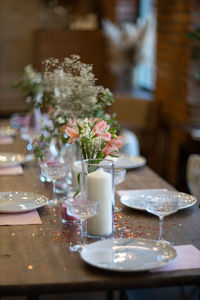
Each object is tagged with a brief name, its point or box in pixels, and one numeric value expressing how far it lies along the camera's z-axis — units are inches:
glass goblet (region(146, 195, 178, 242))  74.1
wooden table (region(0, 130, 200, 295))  64.4
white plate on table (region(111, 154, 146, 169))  115.1
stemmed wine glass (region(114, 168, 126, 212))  86.1
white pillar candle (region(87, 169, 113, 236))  76.5
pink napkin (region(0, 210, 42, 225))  82.9
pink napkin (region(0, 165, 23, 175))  112.4
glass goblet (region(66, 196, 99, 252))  71.4
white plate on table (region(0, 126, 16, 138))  153.3
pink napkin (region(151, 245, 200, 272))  67.8
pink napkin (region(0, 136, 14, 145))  146.0
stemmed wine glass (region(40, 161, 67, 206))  88.6
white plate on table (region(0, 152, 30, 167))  117.4
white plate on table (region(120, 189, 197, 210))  89.3
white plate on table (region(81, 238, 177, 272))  67.1
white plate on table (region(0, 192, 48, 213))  86.4
